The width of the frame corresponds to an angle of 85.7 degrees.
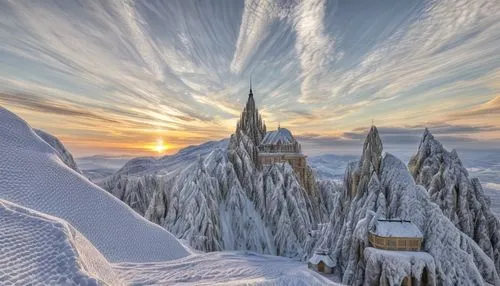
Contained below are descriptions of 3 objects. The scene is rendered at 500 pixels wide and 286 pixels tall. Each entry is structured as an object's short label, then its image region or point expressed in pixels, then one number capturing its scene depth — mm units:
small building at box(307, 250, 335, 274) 32156
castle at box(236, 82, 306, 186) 73000
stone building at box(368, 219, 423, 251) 25719
